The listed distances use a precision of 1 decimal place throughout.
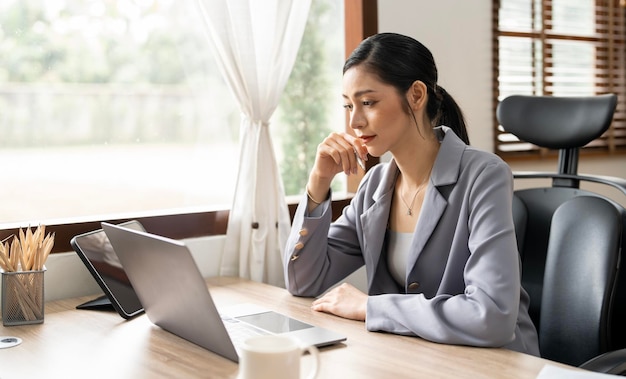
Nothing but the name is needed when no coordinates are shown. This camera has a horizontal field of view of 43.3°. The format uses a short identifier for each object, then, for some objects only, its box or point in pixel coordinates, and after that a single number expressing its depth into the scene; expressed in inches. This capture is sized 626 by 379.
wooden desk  56.5
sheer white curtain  95.2
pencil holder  71.3
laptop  57.3
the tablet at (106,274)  74.0
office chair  76.5
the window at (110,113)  88.6
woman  65.7
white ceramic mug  44.7
